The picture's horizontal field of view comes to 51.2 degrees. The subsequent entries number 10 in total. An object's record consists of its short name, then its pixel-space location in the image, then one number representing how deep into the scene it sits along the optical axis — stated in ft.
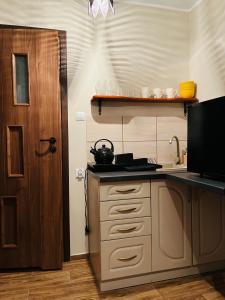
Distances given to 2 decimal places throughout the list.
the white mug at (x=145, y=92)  8.02
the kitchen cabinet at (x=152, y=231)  5.78
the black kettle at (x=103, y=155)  6.85
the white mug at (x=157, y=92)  8.14
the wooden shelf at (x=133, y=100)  7.54
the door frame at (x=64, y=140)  7.52
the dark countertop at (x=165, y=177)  4.70
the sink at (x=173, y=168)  6.95
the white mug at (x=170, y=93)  8.18
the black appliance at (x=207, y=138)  5.06
